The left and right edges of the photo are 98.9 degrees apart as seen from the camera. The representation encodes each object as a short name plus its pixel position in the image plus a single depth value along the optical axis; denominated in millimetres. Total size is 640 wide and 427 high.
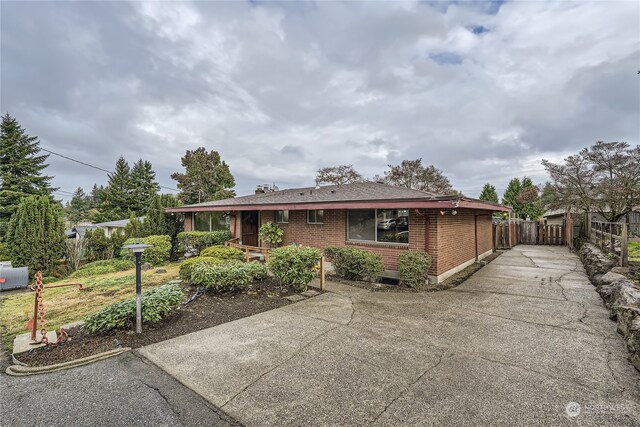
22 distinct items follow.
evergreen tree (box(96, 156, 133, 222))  39406
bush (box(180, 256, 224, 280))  7932
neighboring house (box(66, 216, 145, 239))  25553
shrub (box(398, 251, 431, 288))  7492
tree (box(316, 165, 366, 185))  32438
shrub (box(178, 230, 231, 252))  12961
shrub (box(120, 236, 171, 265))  12375
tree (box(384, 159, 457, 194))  29906
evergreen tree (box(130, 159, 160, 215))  41594
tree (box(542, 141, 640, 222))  15117
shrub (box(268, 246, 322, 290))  7152
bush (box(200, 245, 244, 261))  9370
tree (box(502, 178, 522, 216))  36906
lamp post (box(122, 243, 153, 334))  4359
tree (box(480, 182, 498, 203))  38531
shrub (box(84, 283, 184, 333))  4504
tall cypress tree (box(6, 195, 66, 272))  10977
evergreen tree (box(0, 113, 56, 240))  23470
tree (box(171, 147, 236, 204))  35781
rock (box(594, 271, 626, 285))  6448
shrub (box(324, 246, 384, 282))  8008
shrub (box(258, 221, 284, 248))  11516
